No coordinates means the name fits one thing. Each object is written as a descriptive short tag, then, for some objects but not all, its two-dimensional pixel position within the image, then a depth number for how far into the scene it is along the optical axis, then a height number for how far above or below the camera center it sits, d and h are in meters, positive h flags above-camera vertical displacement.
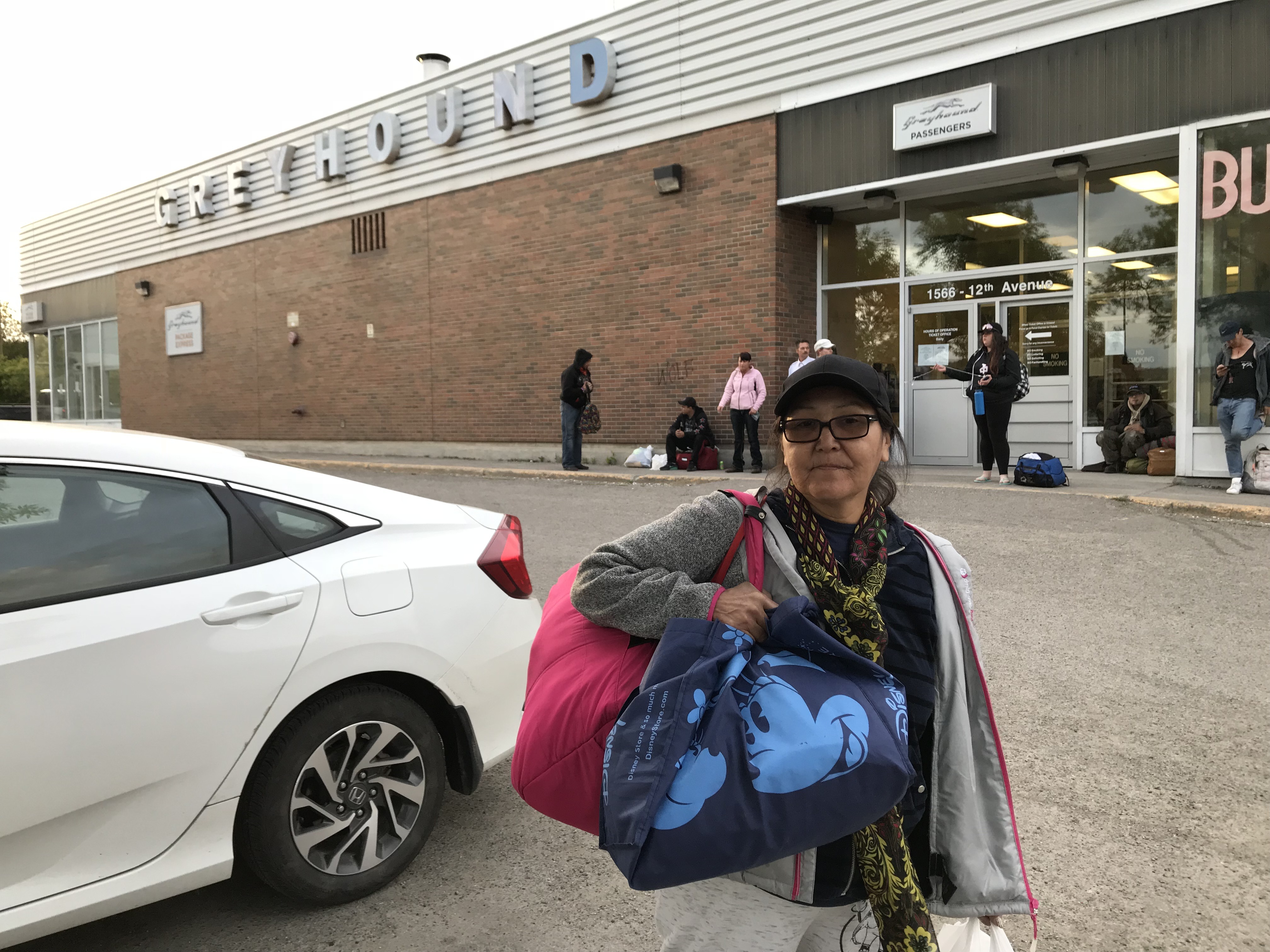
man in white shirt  13.84 +0.77
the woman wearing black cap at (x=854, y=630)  1.66 -0.43
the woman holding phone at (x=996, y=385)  11.80 +0.20
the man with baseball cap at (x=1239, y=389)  10.62 +0.09
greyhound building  11.77 +3.09
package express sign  25.81 +2.32
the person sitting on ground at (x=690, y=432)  15.21 -0.43
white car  2.46 -0.76
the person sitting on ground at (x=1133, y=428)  12.89 -0.39
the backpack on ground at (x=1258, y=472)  10.57 -0.83
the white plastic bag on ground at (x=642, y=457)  15.94 -0.87
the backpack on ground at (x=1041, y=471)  11.38 -0.85
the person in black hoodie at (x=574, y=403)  15.30 +0.06
